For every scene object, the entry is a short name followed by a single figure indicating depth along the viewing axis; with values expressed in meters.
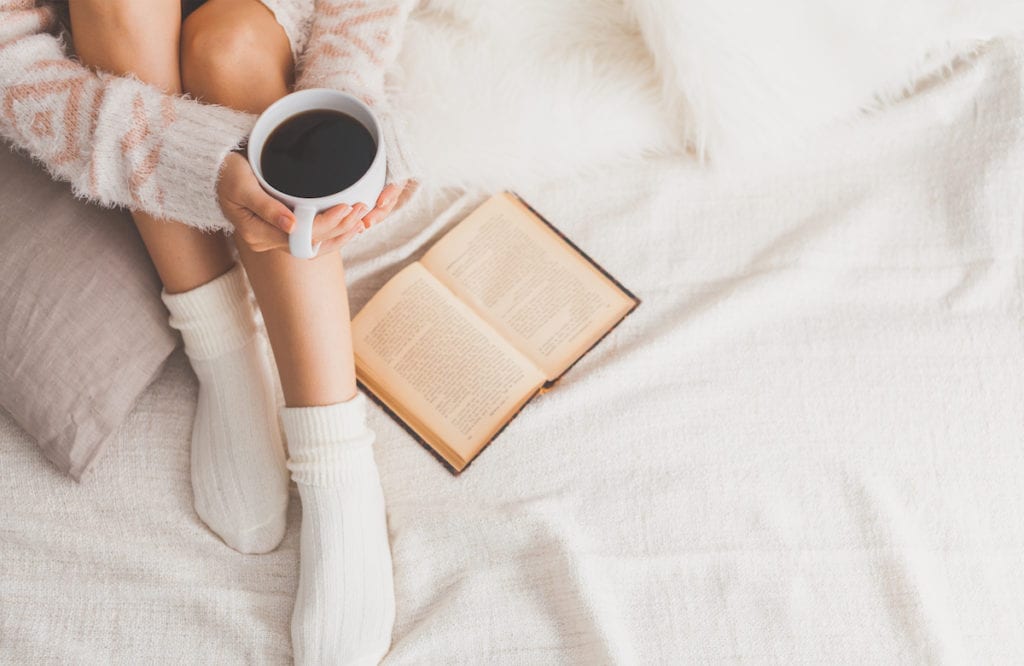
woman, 0.69
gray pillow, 0.81
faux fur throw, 0.90
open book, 0.89
